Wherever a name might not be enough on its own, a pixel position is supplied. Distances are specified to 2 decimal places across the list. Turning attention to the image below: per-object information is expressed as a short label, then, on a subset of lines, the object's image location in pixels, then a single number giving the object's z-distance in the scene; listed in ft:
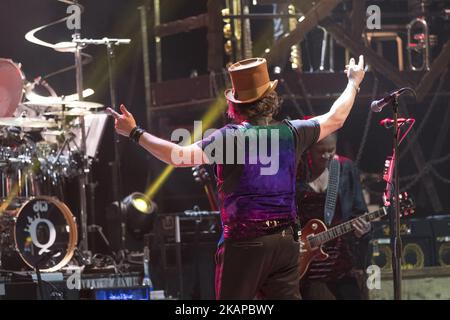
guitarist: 53.31
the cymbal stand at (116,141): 64.80
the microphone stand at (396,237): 41.81
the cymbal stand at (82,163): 65.57
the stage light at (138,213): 70.03
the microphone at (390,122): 44.01
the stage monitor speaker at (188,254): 66.80
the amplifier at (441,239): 63.10
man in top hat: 35.17
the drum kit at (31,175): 62.08
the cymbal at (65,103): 63.25
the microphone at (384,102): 42.78
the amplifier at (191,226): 66.80
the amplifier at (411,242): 62.23
